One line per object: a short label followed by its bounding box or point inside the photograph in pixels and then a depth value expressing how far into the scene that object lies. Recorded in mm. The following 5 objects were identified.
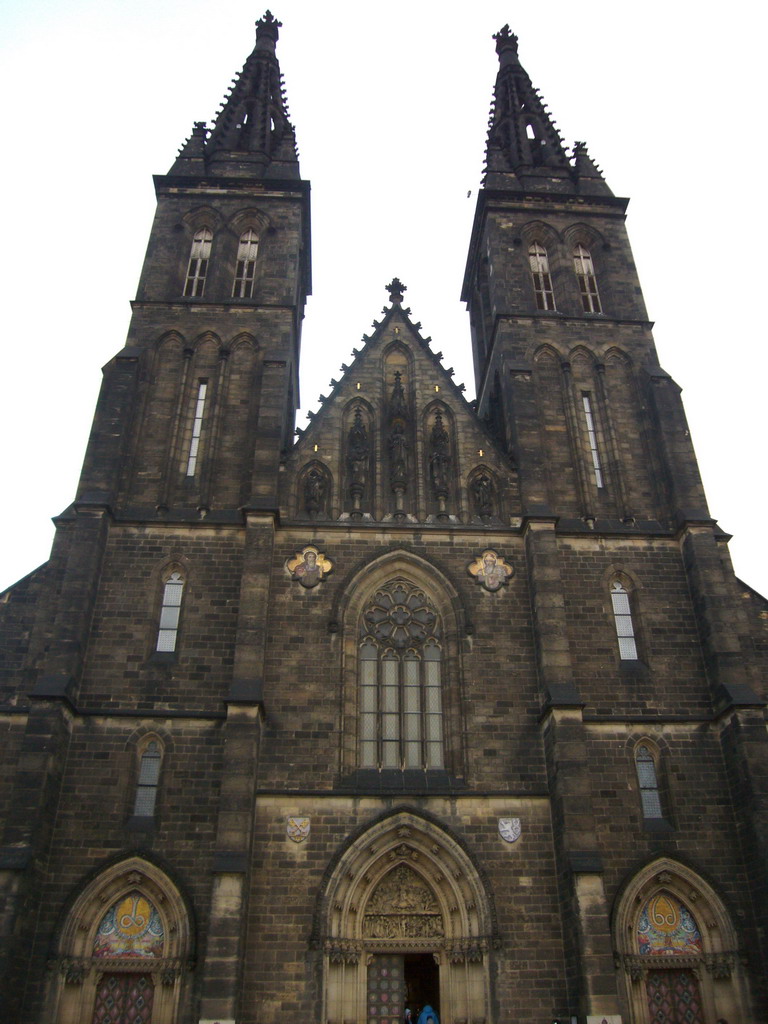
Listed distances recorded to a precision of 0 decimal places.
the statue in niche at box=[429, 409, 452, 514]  22438
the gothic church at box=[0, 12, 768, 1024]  16969
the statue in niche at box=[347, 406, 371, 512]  22219
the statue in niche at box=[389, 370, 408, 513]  22453
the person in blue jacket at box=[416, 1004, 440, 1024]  16812
